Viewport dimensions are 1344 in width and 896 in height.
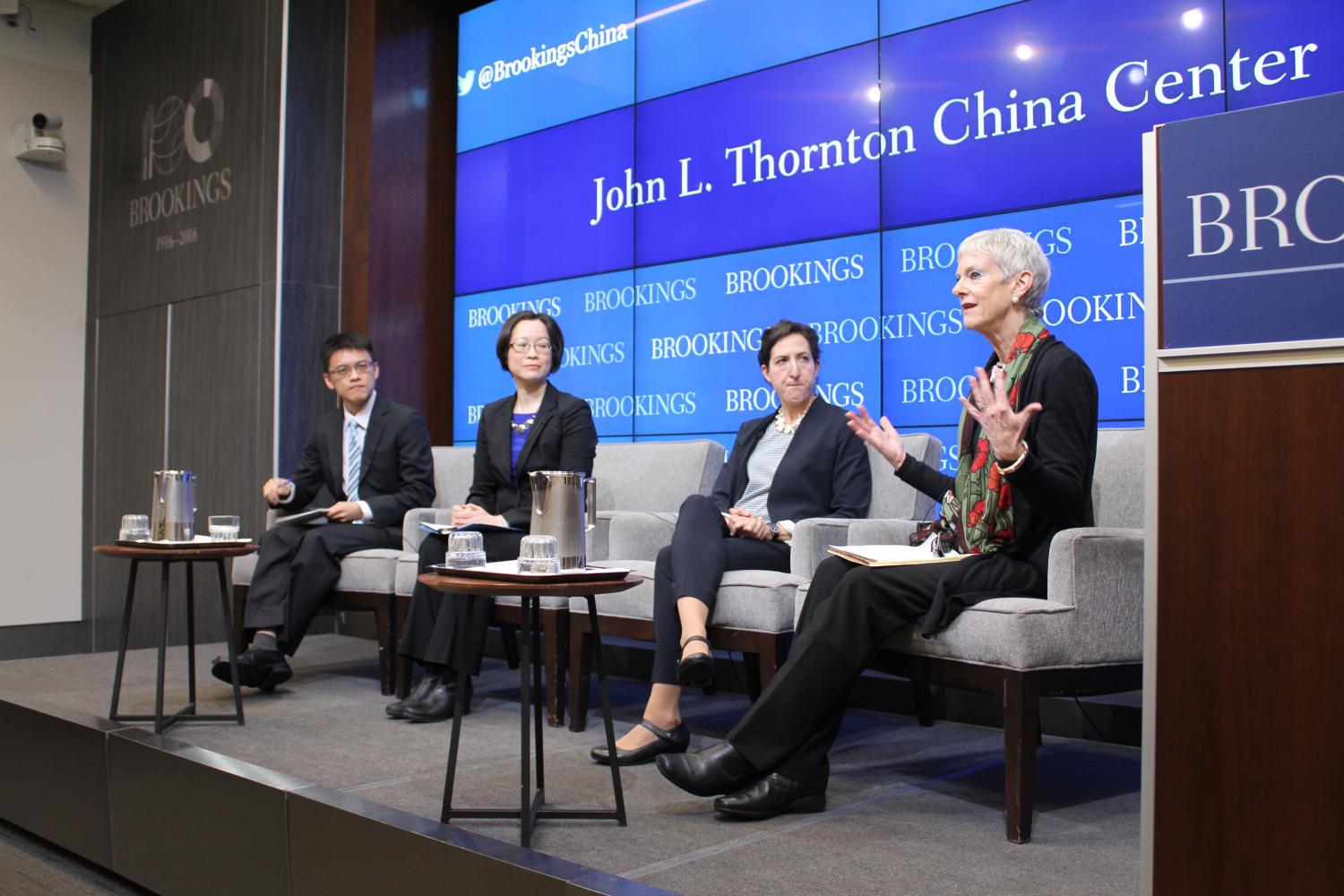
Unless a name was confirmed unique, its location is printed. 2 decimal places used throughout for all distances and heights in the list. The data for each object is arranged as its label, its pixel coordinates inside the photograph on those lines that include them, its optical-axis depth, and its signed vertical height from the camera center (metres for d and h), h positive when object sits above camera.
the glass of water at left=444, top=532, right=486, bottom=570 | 2.28 -0.14
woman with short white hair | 2.33 -0.17
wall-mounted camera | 6.30 +1.83
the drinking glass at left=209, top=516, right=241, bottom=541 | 3.33 -0.15
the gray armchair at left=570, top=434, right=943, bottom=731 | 2.86 -0.29
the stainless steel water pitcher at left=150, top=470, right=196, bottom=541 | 3.24 -0.09
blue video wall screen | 3.49 +1.11
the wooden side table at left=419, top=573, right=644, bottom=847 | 2.09 -0.38
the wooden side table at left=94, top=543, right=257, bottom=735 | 3.09 -0.33
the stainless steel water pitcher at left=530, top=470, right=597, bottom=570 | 2.24 -0.07
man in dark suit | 4.00 -0.01
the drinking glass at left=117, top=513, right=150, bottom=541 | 3.27 -0.15
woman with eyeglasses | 3.42 +0.05
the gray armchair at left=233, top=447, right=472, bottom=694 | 3.89 -0.39
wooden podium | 1.43 -0.03
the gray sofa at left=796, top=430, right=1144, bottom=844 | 2.27 -0.33
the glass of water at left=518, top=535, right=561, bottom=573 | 2.17 -0.14
